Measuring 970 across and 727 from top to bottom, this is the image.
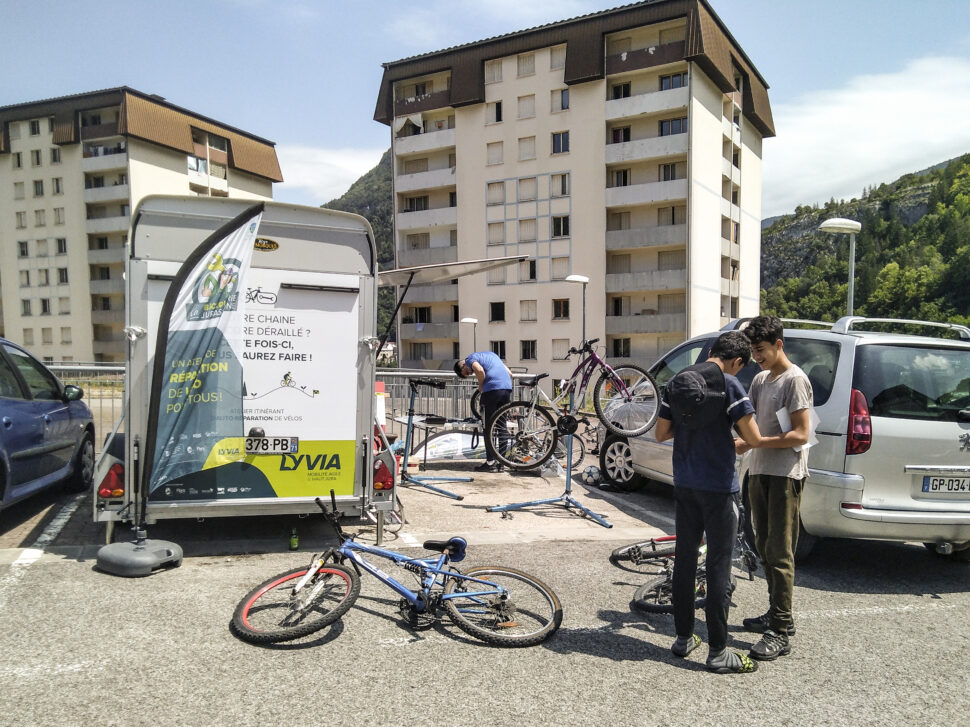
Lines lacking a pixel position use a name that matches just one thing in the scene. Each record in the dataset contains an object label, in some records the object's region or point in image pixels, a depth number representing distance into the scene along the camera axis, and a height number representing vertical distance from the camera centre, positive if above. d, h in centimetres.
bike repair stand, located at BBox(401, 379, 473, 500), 899 -158
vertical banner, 548 -9
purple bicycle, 791 -81
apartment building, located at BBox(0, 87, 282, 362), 5838 +1250
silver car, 520 -73
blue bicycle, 415 -153
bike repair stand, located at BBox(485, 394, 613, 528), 766 -168
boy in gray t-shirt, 418 -76
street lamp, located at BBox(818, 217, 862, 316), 1410 +229
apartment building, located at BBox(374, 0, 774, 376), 4353 +1076
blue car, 625 -86
